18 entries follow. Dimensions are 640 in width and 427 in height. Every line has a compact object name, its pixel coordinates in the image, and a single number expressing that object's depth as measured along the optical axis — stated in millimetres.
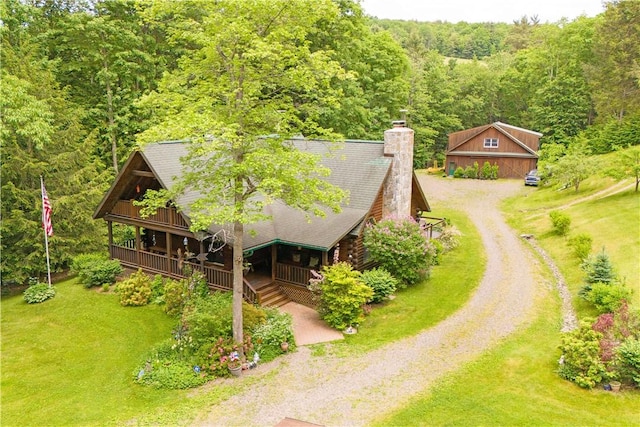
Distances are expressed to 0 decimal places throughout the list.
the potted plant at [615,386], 12727
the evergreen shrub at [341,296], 16828
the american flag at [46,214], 19812
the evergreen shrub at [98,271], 21625
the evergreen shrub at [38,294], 20781
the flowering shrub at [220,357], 13952
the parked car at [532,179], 41681
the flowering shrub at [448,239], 25906
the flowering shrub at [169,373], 13453
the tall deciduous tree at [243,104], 12547
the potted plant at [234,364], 13930
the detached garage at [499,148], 45969
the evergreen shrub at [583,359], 13020
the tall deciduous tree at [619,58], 43875
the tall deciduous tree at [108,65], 30875
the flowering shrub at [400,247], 19953
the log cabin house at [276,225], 18859
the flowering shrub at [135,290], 19531
